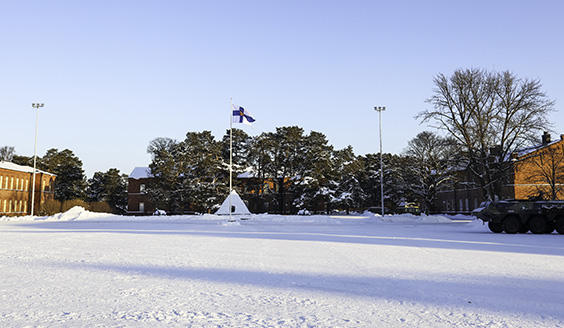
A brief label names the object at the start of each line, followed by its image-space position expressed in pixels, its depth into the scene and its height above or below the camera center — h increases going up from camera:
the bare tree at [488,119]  40.12 +7.80
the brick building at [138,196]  80.69 +1.03
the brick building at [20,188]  67.69 +2.02
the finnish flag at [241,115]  38.31 +7.50
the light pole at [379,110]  50.44 +10.47
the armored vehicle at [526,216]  25.58 -0.62
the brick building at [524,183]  49.69 +2.81
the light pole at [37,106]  55.84 +11.83
